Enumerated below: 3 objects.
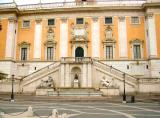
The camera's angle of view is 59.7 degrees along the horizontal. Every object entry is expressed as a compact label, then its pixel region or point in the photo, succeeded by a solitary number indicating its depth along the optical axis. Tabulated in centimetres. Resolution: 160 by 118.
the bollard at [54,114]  639
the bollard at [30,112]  742
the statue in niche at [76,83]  1929
